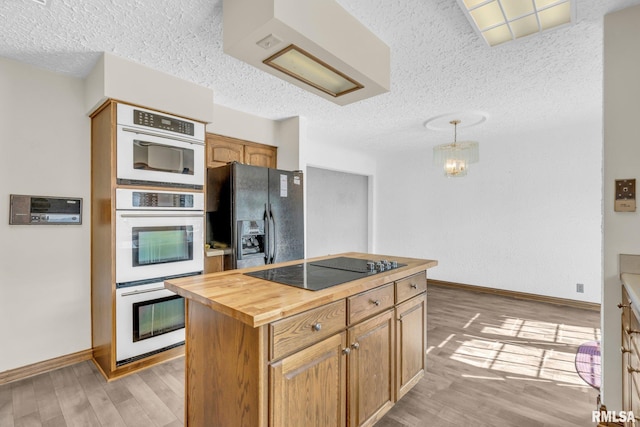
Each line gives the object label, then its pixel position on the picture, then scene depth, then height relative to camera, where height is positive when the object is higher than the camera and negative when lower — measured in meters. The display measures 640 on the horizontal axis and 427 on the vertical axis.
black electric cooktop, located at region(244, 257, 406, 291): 1.60 -0.36
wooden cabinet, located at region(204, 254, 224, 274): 3.26 -0.55
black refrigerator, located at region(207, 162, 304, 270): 2.96 -0.04
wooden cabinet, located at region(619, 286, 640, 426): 1.32 -0.69
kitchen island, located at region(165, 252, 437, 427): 1.19 -0.63
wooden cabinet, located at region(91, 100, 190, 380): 2.40 -0.32
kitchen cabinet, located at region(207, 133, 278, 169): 3.40 +0.69
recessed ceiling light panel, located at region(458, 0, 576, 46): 1.76 +1.17
